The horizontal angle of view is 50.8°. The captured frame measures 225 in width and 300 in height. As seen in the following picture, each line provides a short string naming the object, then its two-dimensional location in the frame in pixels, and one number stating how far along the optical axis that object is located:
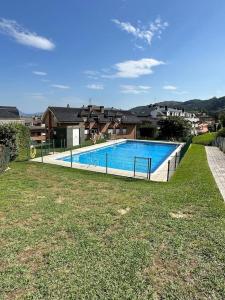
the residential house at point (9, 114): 32.81
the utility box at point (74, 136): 29.27
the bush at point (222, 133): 30.73
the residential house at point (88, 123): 30.14
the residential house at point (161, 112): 71.25
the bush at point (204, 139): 34.34
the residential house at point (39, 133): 40.75
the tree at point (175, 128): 39.53
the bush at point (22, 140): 18.91
